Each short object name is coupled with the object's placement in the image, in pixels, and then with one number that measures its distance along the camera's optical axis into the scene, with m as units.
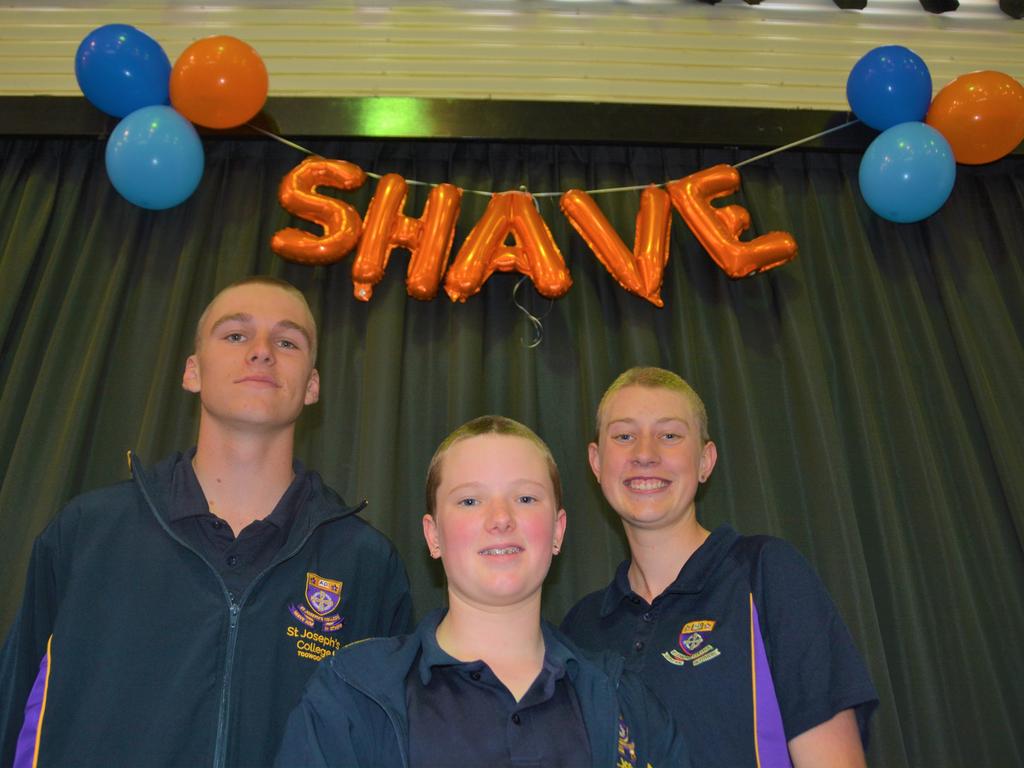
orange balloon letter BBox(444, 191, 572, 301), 2.66
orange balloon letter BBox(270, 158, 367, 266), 2.67
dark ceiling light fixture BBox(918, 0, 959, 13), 3.38
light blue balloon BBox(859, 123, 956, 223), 2.65
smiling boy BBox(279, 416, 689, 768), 1.28
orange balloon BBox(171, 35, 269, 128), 2.59
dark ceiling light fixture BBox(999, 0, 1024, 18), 3.38
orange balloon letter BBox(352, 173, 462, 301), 2.69
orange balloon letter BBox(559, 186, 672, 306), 2.70
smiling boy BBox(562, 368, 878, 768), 1.60
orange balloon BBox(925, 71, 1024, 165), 2.70
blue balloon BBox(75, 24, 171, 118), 2.61
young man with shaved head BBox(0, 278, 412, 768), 1.59
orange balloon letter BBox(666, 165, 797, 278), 2.71
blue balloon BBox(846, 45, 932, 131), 2.72
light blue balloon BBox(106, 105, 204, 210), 2.58
